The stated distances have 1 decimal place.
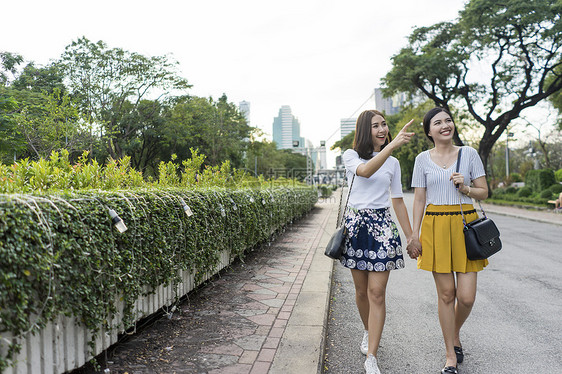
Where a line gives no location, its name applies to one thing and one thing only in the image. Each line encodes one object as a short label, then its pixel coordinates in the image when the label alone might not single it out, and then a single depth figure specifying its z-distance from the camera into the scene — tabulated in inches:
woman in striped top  115.8
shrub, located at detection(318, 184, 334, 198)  1406.3
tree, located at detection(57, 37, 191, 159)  1037.8
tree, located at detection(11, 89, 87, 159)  653.9
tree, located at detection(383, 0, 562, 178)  796.0
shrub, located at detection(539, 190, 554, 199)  840.1
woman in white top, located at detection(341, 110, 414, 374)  114.0
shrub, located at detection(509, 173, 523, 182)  1480.1
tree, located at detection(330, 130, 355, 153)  2511.9
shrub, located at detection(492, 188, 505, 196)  1141.1
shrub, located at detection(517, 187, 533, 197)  986.1
